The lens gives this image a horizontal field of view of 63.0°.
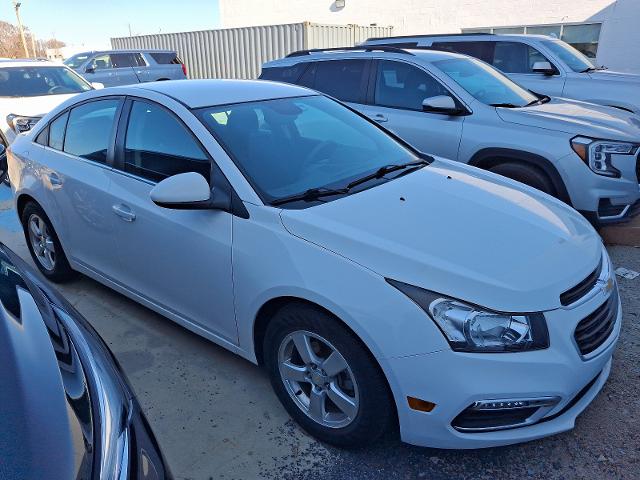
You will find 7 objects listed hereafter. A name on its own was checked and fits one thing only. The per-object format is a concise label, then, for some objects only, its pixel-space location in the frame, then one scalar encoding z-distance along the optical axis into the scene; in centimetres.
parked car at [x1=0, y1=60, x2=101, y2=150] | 779
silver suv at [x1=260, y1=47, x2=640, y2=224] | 444
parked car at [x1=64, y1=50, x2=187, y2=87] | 1452
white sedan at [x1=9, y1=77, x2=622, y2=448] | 204
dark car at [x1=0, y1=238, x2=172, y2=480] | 122
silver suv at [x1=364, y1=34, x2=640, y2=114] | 713
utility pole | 4369
